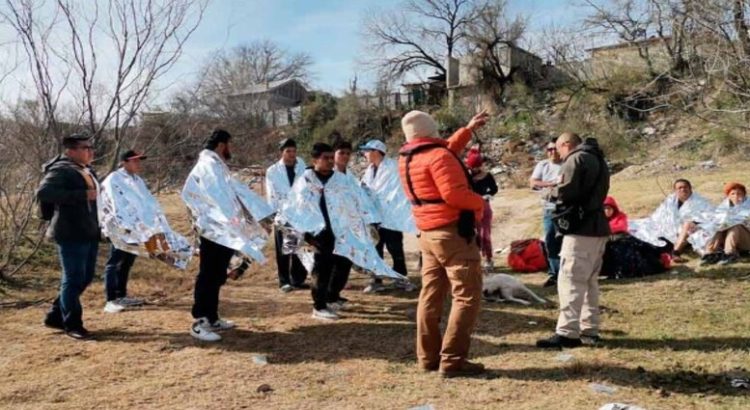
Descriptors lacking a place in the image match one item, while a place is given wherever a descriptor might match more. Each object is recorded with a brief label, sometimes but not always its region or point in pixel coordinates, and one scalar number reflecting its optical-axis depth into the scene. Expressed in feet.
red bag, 24.62
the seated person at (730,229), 23.47
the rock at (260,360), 14.10
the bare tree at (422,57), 99.81
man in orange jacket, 12.05
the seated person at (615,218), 23.59
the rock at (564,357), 13.37
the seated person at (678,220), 24.80
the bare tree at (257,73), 105.00
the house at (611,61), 70.33
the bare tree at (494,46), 91.45
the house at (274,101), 75.56
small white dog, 19.27
